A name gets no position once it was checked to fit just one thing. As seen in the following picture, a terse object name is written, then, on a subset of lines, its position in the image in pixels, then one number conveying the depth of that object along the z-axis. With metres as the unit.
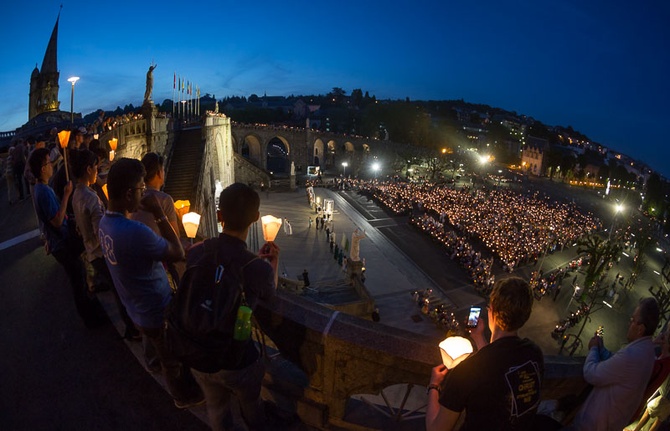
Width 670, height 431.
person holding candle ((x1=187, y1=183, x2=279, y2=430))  2.09
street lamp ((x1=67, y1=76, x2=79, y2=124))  7.72
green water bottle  2.00
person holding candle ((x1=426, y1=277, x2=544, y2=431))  1.79
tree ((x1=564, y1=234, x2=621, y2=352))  19.58
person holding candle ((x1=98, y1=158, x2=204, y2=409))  2.40
